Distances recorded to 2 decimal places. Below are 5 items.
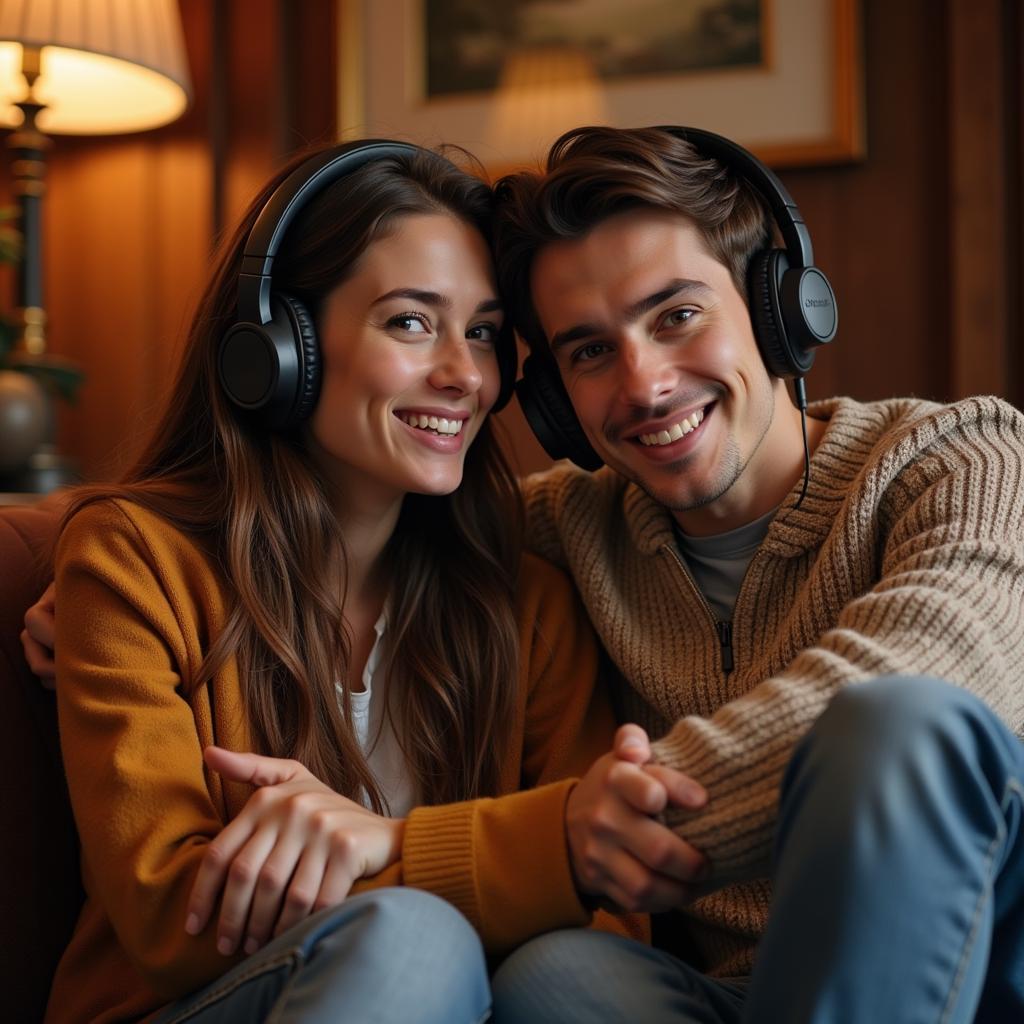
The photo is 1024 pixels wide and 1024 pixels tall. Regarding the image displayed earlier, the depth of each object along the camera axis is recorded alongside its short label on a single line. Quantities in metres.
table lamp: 1.99
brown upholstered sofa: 1.13
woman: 0.92
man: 0.73
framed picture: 1.95
